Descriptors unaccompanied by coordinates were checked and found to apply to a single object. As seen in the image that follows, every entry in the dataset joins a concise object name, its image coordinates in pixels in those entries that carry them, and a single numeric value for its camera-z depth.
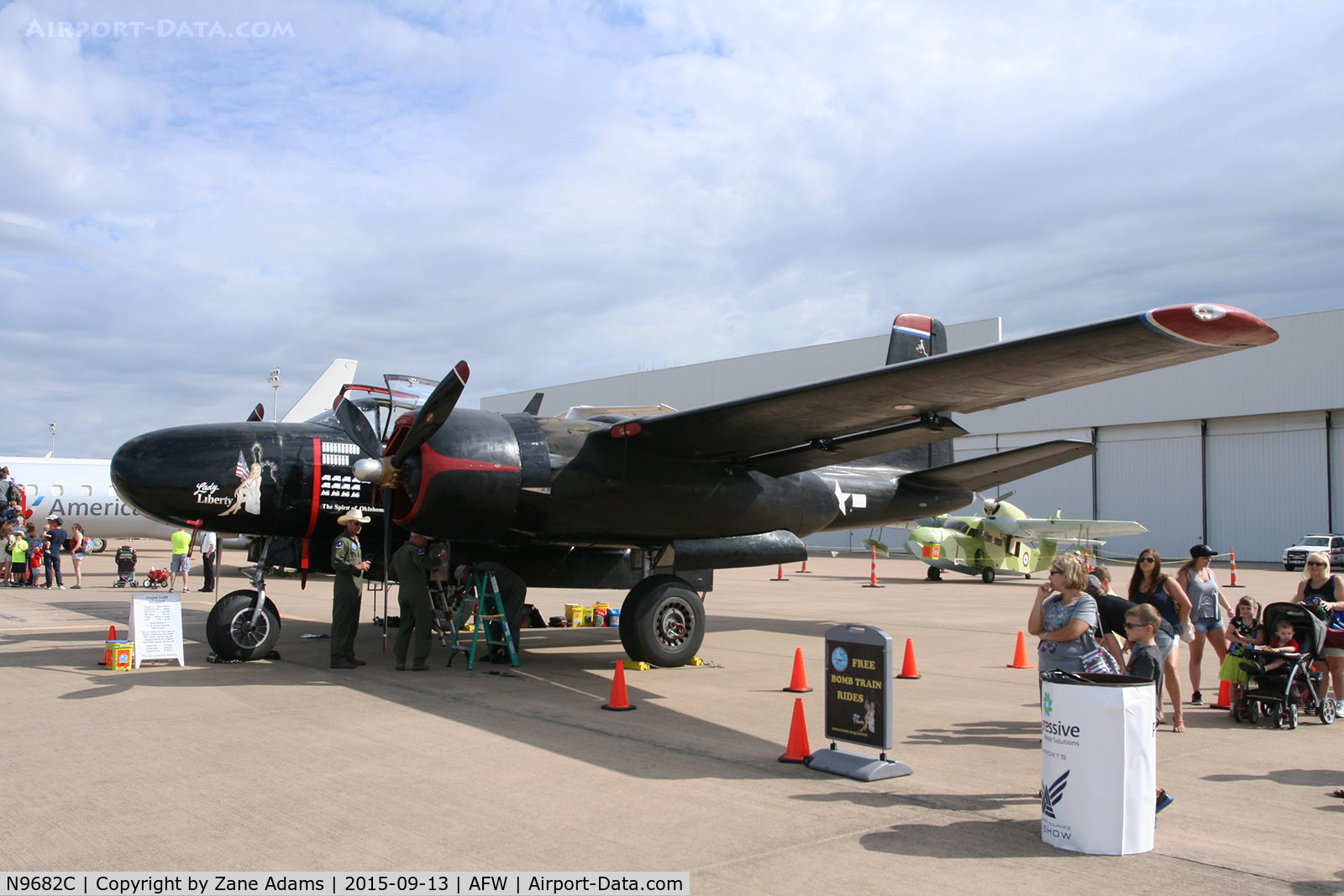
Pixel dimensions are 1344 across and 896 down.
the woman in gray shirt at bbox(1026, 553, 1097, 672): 6.17
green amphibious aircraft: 30.88
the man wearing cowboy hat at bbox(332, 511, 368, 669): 10.44
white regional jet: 32.62
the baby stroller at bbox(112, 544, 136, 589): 24.95
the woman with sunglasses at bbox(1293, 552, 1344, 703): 8.33
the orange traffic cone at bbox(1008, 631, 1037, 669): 11.43
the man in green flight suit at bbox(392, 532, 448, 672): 10.34
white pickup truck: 36.34
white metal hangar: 40.50
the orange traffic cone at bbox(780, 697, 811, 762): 6.52
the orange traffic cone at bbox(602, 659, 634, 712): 8.41
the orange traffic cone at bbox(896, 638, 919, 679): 10.53
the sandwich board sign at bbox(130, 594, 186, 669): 10.30
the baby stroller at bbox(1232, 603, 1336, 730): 7.95
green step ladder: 10.67
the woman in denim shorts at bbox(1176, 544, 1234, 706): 8.97
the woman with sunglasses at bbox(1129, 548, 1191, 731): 7.84
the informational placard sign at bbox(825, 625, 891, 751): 6.09
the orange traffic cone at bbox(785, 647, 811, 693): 9.39
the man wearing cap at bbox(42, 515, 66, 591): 23.94
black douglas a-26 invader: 9.30
